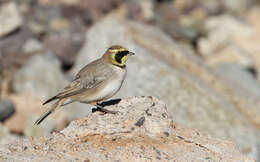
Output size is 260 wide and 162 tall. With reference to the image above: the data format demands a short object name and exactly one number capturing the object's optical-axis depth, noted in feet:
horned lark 21.74
